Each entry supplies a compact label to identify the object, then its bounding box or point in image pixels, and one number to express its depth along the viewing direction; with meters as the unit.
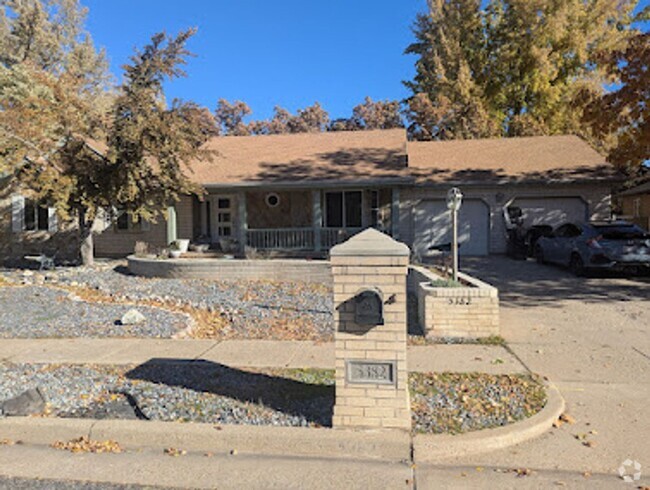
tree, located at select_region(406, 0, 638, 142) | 26.88
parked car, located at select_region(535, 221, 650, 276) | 12.05
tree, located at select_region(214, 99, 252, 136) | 48.09
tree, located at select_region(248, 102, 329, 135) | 46.59
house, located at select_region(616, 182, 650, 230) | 26.40
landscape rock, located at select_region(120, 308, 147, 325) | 7.90
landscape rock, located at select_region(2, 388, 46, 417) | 4.46
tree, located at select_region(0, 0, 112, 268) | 12.73
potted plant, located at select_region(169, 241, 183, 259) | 14.88
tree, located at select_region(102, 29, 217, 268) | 12.57
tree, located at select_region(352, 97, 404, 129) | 41.66
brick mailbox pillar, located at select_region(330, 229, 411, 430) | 3.88
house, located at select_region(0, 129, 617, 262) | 16.80
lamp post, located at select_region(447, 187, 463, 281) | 8.51
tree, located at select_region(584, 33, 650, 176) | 13.71
